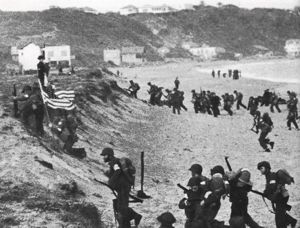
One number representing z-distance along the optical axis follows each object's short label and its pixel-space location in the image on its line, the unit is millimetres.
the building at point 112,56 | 114625
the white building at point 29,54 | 64438
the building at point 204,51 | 147375
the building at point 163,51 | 135875
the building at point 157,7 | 199625
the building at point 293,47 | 169700
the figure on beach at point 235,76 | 58975
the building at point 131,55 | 118125
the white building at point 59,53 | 76500
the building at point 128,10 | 196625
